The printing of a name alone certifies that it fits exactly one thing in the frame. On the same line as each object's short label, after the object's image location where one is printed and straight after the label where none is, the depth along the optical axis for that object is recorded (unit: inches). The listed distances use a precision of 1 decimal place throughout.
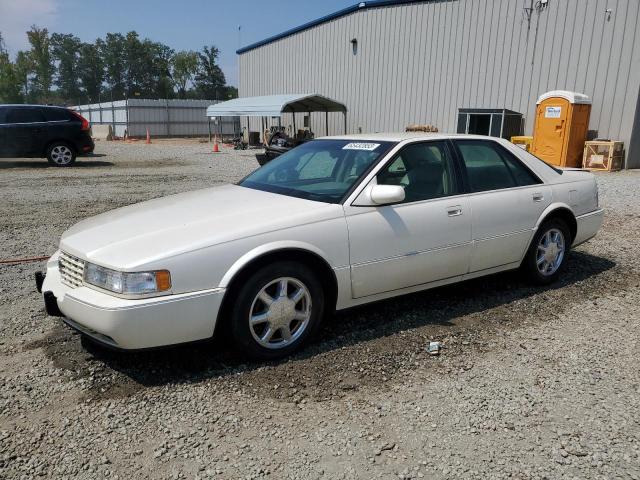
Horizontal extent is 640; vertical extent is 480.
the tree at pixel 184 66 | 3503.9
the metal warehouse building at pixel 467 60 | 570.6
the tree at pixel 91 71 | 3954.2
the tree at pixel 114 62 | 3939.5
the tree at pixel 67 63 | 3954.2
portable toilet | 556.7
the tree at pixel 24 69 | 2979.8
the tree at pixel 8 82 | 2738.7
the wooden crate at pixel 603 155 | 559.2
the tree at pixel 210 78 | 3624.5
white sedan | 120.6
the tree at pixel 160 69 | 3865.7
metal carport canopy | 847.7
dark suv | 561.9
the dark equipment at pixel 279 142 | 507.1
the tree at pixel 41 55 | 3152.1
